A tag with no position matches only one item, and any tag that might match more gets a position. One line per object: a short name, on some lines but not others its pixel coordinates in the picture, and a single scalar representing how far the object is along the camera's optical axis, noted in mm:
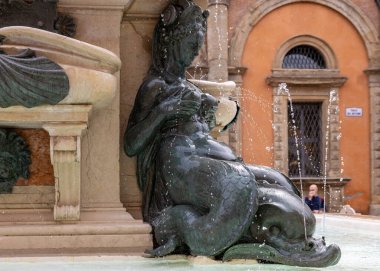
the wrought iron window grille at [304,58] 20922
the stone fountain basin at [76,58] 3346
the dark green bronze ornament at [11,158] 3641
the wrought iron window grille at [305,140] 20266
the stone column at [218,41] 19750
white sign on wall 20953
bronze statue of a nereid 3361
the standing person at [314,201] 10828
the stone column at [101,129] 3756
